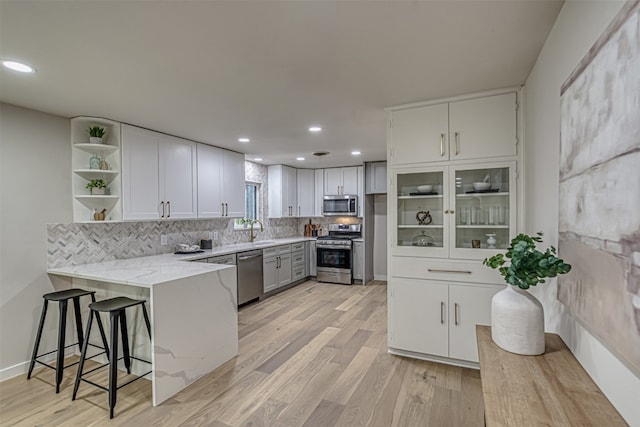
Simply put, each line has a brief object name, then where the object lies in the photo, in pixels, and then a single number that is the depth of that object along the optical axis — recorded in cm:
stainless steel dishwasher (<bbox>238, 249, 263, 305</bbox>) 457
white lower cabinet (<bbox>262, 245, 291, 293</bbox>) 514
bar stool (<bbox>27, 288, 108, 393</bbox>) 256
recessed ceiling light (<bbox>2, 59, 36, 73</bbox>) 196
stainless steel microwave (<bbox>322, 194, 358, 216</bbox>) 623
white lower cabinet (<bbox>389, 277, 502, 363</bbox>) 265
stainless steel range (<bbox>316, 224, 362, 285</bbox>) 600
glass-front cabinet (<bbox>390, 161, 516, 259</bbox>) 263
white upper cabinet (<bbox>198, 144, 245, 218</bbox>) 430
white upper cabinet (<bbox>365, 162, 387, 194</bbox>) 586
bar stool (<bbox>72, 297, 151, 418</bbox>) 221
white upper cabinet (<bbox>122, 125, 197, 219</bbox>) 335
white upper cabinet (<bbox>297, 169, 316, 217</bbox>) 668
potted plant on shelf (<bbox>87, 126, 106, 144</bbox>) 316
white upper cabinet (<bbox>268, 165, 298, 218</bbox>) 621
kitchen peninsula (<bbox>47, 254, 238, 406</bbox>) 237
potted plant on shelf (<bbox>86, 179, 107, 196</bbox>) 319
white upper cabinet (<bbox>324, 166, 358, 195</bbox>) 634
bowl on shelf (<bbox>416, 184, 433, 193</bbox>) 292
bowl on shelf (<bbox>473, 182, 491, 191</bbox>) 270
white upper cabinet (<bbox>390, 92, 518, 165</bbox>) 253
